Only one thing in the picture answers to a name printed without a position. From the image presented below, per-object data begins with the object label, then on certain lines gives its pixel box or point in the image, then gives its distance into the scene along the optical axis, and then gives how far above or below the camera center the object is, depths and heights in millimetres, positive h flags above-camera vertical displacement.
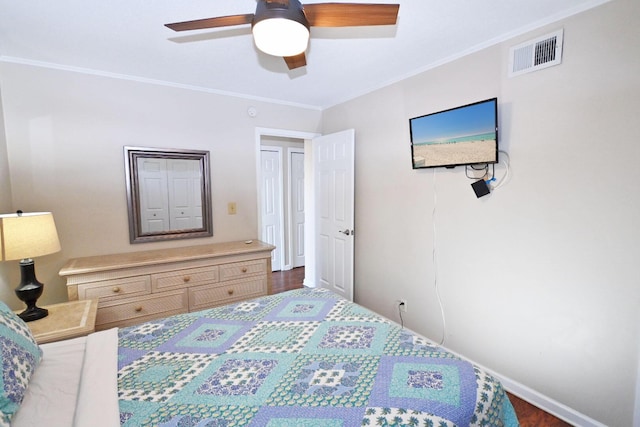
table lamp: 1663 -279
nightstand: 1679 -759
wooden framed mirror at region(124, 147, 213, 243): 2695 +12
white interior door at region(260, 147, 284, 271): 4702 -87
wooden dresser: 2252 -711
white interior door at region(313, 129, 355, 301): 3215 -189
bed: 994 -735
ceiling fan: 1215 +764
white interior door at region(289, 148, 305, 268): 4965 -177
